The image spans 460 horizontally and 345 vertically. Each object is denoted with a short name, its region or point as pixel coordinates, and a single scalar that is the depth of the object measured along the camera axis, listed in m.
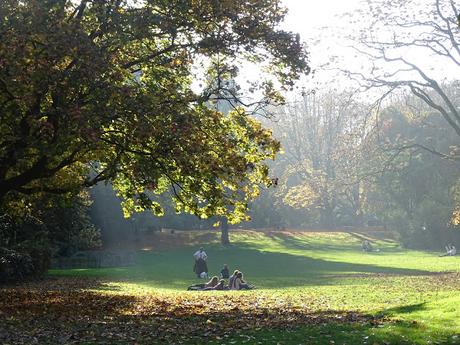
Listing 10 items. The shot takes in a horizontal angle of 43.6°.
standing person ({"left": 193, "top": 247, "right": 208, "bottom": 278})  31.50
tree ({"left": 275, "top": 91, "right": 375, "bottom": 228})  71.94
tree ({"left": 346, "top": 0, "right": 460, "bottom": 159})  28.33
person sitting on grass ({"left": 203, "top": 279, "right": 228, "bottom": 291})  24.81
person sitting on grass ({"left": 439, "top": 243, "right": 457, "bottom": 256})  50.61
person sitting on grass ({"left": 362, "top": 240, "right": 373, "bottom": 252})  58.34
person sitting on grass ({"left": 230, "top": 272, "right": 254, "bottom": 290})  24.77
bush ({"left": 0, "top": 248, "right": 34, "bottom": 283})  25.92
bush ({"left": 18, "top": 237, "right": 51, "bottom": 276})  28.11
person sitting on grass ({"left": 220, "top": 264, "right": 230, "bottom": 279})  30.11
